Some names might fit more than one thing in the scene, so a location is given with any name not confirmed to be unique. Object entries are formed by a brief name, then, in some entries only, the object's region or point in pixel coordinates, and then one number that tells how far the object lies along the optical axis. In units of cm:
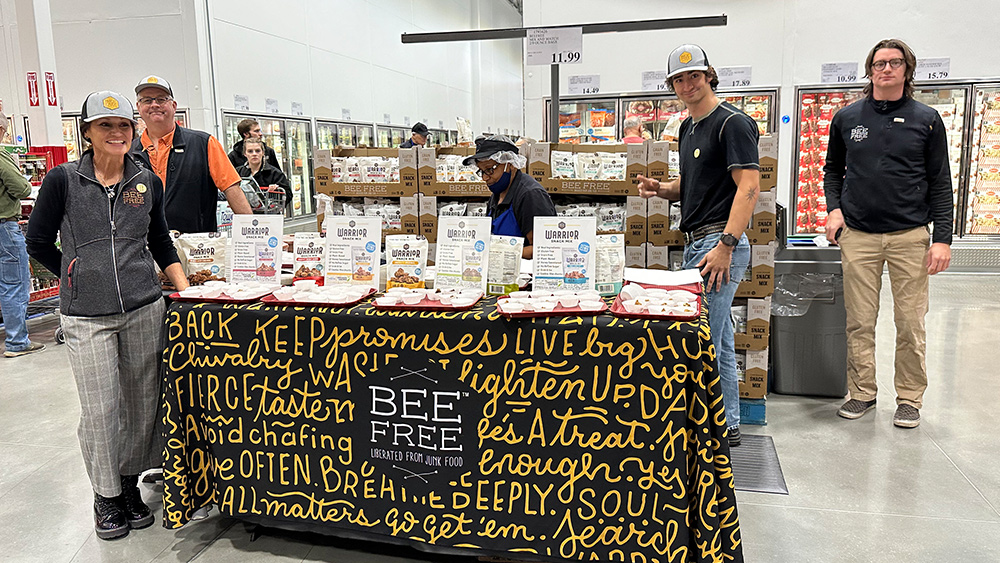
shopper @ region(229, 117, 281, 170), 699
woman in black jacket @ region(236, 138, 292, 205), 683
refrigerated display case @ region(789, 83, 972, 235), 817
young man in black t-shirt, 315
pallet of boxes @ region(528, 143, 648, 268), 454
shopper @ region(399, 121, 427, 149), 906
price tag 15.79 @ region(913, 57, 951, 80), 795
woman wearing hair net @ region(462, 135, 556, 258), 352
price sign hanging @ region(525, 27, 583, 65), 549
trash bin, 434
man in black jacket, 376
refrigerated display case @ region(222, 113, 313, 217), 970
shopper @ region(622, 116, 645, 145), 747
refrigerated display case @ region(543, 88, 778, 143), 822
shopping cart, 624
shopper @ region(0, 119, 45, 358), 587
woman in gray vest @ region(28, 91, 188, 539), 272
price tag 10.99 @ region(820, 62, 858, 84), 802
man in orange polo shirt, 356
